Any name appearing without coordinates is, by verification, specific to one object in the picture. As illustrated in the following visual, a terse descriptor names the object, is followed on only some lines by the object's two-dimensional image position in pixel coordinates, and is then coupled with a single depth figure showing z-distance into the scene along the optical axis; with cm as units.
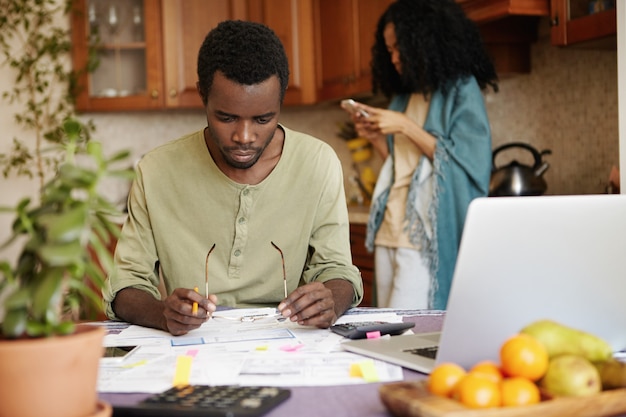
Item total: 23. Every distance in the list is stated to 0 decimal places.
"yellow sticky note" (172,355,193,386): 108
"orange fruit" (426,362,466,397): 87
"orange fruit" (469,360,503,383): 88
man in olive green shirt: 169
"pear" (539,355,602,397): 88
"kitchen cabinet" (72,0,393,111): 436
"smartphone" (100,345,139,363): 123
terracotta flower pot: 79
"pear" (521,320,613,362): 96
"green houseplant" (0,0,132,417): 79
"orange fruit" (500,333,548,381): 89
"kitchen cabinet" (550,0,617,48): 244
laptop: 98
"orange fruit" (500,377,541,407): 85
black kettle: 288
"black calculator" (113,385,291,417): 88
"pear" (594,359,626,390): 93
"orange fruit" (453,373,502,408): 83
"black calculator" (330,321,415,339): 138
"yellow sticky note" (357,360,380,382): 109
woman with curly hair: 280
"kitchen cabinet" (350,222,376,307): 359
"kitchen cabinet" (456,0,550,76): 317
